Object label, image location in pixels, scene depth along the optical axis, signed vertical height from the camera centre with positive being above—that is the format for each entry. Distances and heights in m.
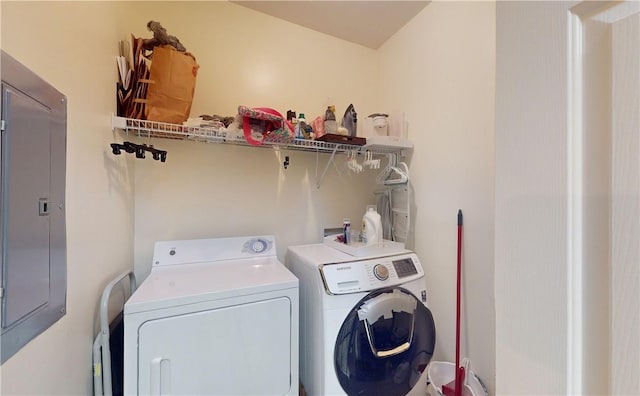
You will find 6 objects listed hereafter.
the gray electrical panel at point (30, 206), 0.57 -0.03
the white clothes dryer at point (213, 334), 0.98 -0.60
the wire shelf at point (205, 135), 1.28 +0.37
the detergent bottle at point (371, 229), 1.65 -0.21
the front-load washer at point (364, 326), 1.24 -0.69
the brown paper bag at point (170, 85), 1.26 +0.59
